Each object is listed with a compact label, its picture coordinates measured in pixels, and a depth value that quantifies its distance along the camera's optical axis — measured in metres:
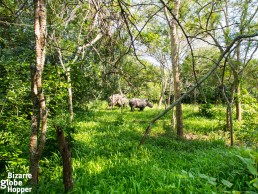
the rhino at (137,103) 13.63
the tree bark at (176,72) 5.97
